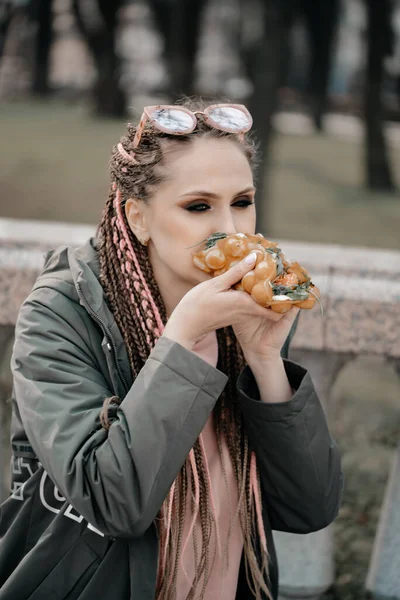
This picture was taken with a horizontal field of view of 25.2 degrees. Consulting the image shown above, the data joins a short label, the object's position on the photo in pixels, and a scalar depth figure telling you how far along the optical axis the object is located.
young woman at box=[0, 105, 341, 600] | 2.01
